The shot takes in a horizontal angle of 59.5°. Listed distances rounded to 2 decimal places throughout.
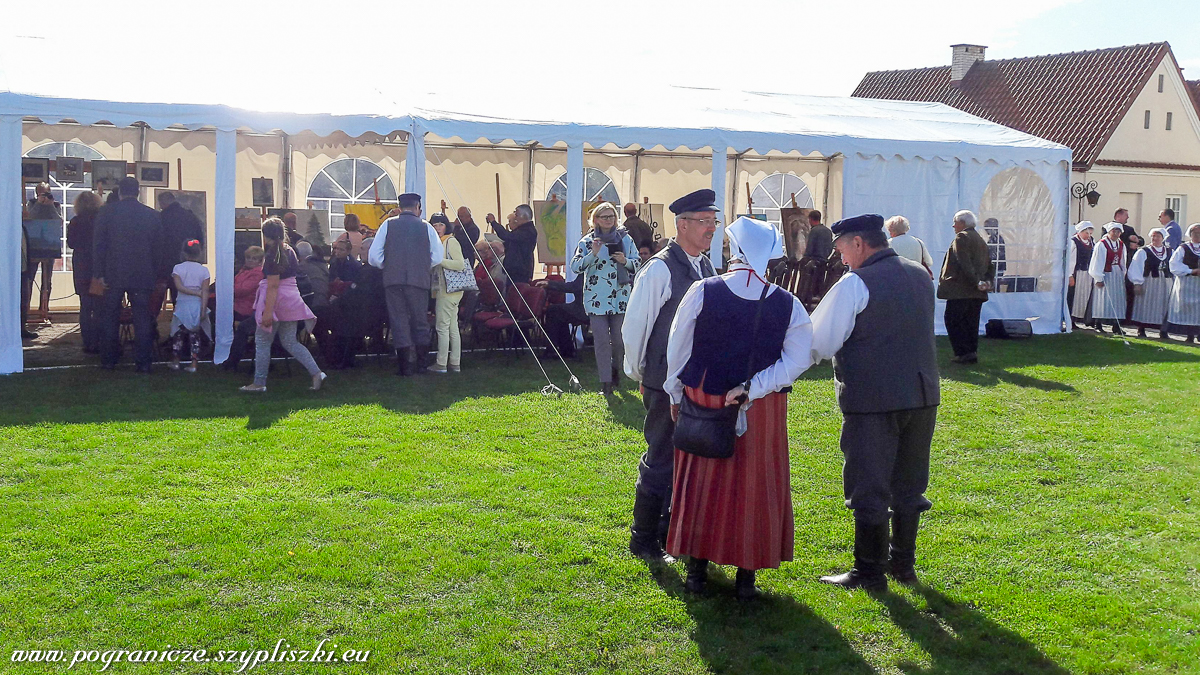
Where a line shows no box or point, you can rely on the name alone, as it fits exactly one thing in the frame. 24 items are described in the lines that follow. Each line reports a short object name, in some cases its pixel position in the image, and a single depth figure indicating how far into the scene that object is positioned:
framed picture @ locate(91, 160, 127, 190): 12.05
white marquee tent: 9.36
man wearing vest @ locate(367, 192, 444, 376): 9.30
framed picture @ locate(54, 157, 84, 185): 11.92
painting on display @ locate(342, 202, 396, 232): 14.39
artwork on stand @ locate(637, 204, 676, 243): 16.23
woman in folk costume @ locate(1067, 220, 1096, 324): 15.38
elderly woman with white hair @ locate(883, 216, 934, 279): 9.84
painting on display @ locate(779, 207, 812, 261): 13.87
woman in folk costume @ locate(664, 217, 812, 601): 3.94
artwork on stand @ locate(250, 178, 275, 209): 14.27
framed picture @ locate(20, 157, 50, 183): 11.81
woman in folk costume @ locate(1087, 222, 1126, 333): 14.23
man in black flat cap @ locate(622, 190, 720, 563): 4.43
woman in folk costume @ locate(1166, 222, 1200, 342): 13.35
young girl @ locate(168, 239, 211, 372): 9.36
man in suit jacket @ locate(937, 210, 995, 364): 10.55
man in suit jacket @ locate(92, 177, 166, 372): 9.22
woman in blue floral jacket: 8.28
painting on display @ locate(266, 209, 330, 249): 12.88
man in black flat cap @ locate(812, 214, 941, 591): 4.20
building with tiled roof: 25.00
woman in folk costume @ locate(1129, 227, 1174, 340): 14.05
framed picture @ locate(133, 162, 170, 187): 12.77
